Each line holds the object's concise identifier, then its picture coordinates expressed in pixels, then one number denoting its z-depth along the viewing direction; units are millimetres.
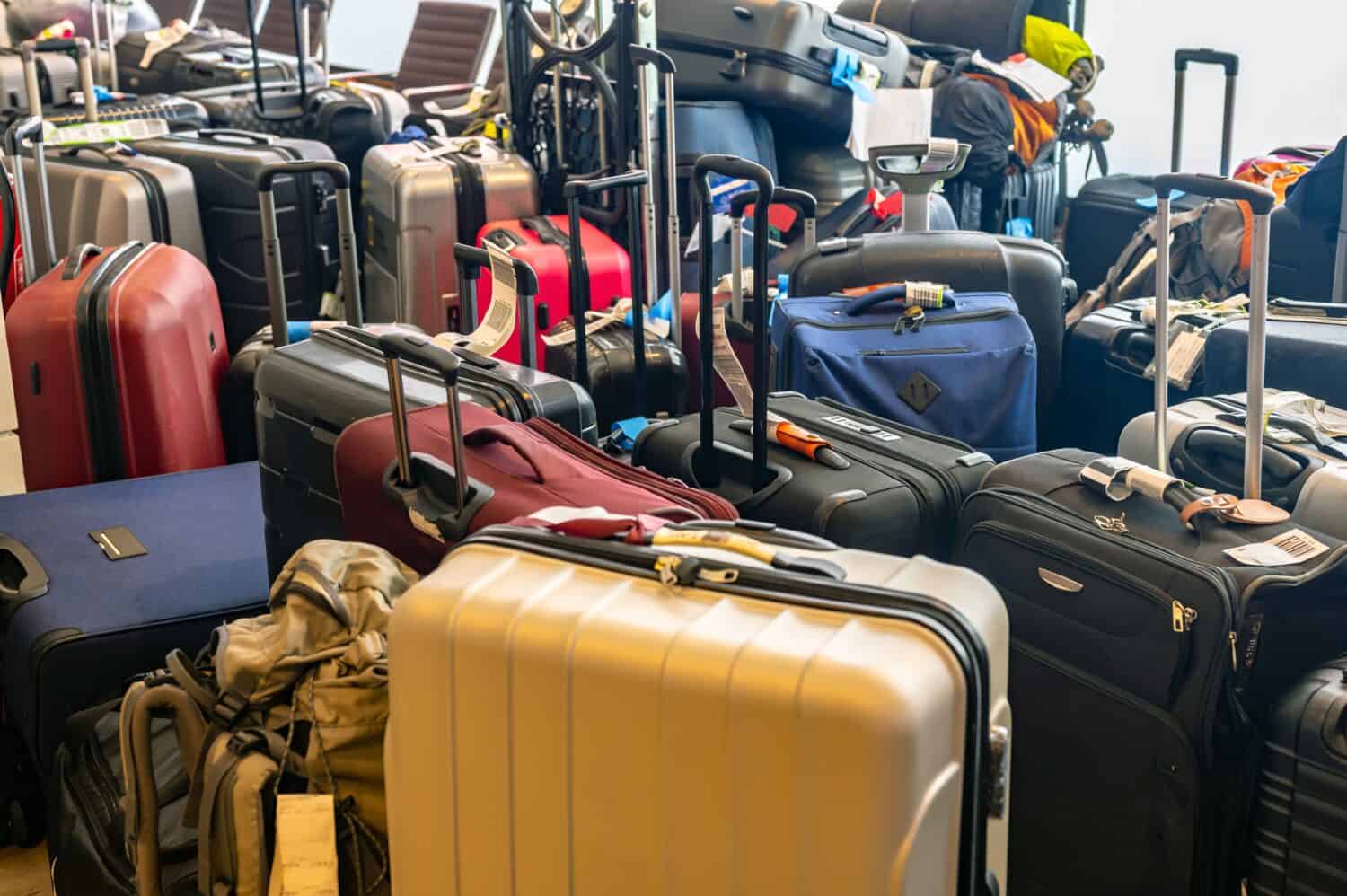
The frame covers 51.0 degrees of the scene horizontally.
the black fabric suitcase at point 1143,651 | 1625
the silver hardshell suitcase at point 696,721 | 1107
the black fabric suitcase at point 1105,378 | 2939
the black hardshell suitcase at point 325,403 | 2047
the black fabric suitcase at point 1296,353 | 2342
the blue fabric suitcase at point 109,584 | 2047
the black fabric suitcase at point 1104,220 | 4547
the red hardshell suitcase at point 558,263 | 3822
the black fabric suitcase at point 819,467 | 1979
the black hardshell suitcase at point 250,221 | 3980
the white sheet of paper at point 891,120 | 4059
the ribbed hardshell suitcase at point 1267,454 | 1874
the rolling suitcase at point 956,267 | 2832
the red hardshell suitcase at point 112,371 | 2693
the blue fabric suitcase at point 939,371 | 2504
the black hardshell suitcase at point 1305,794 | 1557
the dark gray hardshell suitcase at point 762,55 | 4480
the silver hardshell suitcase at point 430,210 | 4113
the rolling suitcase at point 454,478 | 1683
